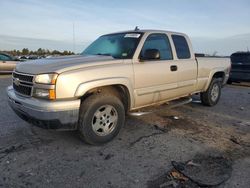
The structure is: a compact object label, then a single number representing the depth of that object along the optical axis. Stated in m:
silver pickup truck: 2.64
